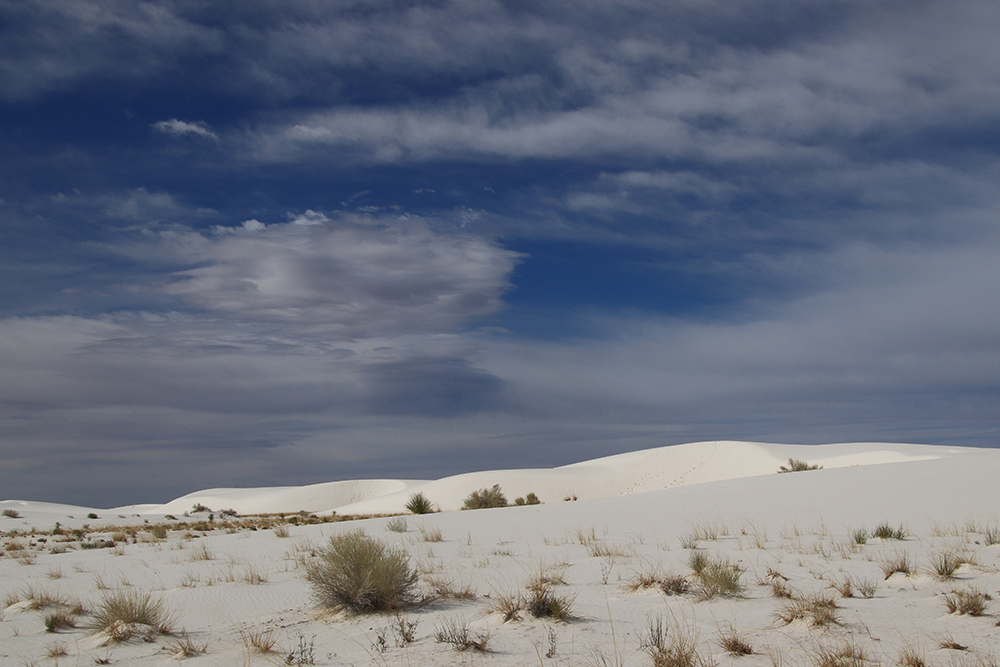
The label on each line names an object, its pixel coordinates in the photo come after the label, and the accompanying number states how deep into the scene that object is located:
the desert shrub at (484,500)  32.91
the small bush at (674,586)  7.17
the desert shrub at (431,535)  13.61
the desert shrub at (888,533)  11.23
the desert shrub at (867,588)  6.88
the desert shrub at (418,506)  26.94
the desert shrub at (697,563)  7.94
